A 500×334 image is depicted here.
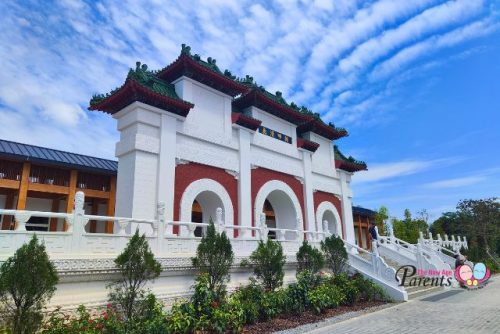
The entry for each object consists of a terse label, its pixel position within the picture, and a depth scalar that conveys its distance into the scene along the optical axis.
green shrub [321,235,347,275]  13.13
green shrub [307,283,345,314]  10.63
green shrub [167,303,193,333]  7.52
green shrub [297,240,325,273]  11.84
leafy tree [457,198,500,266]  33.38
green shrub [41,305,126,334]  6.35
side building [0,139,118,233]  16.30
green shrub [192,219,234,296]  9.00
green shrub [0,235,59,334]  5.65
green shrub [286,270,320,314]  10.24
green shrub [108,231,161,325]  7.34
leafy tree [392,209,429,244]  45.34
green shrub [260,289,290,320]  9.38
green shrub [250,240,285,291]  10.32
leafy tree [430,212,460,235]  54.05
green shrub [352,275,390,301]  12.87
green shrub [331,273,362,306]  12.01
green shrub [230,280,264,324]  8.90
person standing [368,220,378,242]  20.12
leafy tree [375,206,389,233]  43.97
